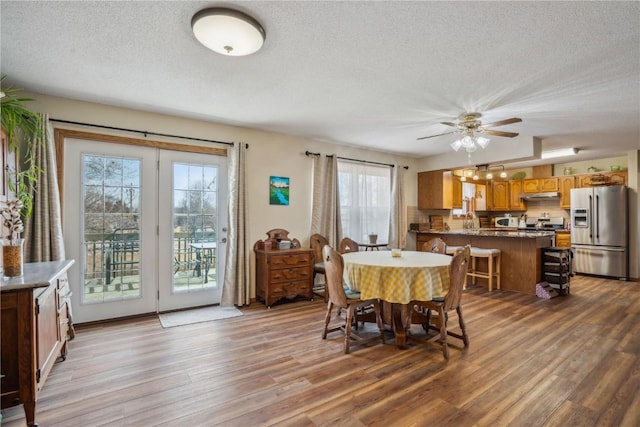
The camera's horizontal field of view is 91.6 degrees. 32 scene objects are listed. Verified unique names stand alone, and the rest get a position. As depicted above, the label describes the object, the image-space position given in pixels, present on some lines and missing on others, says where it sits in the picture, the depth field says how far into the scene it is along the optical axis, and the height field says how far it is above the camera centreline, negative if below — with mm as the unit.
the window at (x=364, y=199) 5570 +277
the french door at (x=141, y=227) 3455 -169
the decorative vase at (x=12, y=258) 1977 -286
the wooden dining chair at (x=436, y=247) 4098 -441
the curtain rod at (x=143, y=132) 3317 +979
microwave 8141 -209
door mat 3592 -1251
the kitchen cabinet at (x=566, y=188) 7043 +593
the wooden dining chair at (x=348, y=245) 4805 -487
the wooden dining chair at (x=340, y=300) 2844 -816
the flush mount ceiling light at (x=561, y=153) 5795 +1199
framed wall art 4699 +360
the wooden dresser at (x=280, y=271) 4199 -794
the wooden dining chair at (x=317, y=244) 4906 -480
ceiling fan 3679 +1082
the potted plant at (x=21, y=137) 2523 +706
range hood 7280 +450
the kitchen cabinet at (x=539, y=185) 7328 +708
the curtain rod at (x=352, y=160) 5047 +979
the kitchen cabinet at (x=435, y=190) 6441 +515
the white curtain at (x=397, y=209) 6164 +98
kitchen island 4984 -687
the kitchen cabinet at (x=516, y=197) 7973 +442
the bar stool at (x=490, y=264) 5145 -842
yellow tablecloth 2770 -597
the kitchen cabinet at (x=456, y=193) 6816 +464
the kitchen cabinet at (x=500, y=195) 8211 +501
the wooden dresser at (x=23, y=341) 1765 -745
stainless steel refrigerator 5875 -318
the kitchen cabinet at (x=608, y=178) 6414 +768
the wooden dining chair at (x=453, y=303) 2766 -813
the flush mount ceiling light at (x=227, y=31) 1893 +1180
